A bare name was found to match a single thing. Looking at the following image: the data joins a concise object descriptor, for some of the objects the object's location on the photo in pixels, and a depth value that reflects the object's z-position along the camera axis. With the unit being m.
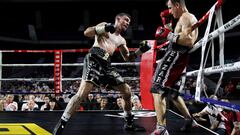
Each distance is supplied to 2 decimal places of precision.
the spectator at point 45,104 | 5.12
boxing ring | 2.13
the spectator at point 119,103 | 4.85
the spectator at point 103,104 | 5.10
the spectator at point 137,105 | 4.54
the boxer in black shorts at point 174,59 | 2.09
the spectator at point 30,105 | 5.01
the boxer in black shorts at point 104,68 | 2.23
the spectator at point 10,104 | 4.99
